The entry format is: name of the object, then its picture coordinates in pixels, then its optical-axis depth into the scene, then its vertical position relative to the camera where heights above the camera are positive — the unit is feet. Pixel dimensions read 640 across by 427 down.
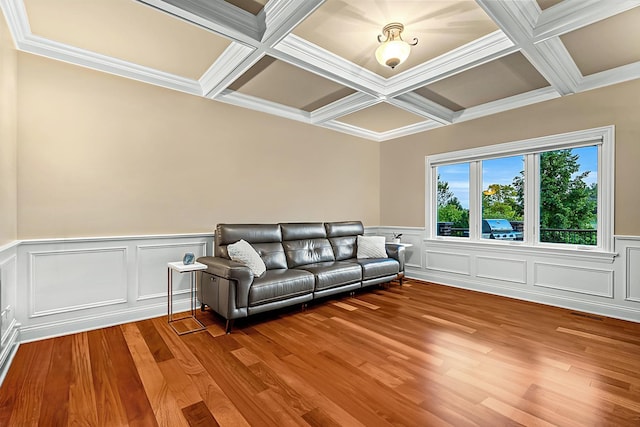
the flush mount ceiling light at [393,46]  8.65 +4.77
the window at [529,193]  12.00 +1.08
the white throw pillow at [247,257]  10.96 -1.48
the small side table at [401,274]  16.02 -3.06
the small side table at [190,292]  9.98 -2.88
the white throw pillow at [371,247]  15.34 -1.55
